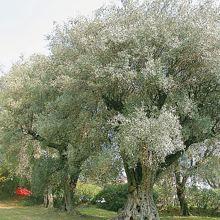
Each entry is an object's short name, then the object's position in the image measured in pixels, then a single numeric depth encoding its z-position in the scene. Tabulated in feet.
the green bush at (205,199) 120.88
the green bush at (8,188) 154.92
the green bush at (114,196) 128.47
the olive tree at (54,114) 84.07
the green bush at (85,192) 142.73
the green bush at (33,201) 139.44
